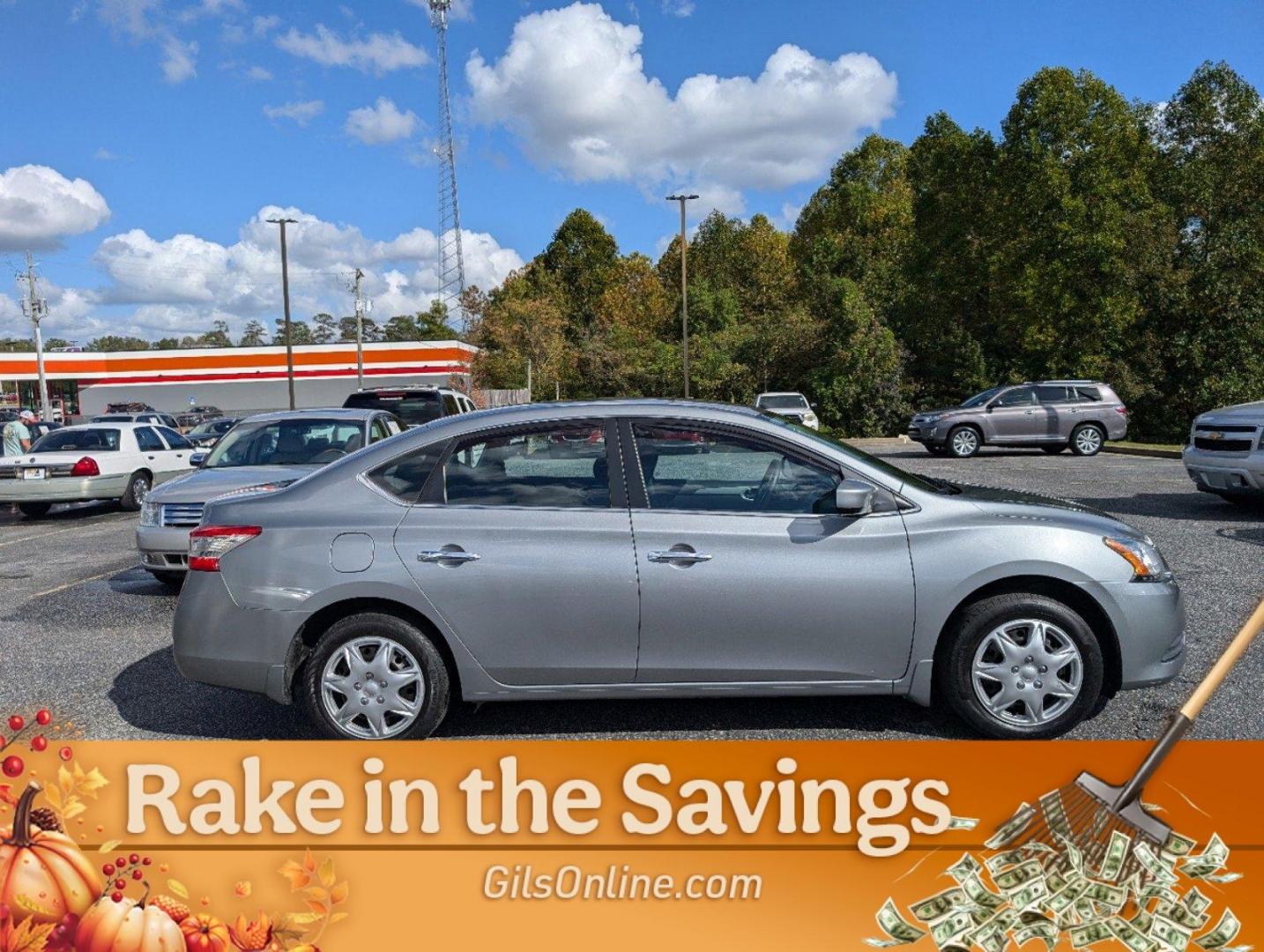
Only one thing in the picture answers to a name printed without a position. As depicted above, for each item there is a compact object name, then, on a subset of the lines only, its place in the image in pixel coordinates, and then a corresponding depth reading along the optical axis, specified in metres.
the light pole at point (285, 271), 45.82
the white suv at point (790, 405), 28.20
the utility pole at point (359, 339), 55.28
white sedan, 14.90
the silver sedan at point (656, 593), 4.30
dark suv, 13.90
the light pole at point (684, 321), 39.50
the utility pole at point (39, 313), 44.28
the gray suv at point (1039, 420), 22.59
